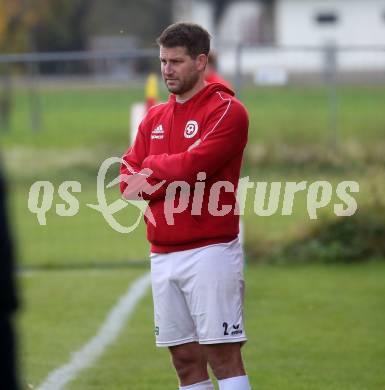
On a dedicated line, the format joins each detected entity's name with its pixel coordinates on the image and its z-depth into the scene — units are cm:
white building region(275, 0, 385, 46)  11650
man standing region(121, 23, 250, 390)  1153
